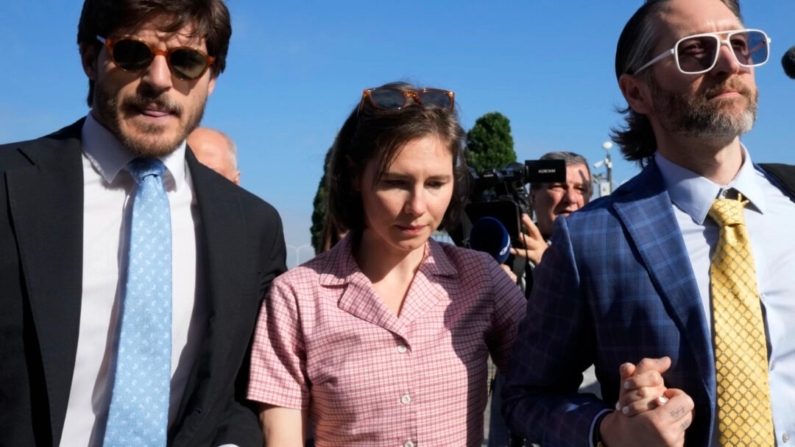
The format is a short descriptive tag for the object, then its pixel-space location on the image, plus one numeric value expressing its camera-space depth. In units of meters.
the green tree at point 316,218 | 31.98
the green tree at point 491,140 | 35.06
